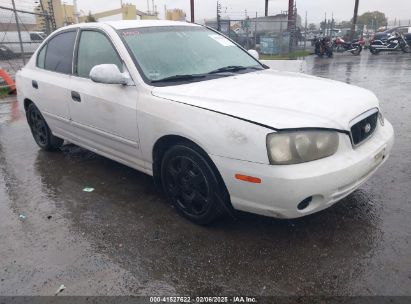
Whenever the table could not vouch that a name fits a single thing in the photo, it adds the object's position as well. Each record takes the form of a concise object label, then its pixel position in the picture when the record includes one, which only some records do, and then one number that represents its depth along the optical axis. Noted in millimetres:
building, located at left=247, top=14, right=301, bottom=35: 20906
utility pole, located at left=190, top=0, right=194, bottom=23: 22328
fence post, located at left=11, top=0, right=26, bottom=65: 10200
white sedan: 2508
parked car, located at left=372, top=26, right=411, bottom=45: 21978
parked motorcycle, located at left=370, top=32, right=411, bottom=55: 21453
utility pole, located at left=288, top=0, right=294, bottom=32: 21578
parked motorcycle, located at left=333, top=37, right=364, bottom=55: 21794
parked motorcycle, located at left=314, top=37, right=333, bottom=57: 20547
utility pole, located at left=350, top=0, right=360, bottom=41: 26572
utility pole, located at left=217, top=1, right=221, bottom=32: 20312
